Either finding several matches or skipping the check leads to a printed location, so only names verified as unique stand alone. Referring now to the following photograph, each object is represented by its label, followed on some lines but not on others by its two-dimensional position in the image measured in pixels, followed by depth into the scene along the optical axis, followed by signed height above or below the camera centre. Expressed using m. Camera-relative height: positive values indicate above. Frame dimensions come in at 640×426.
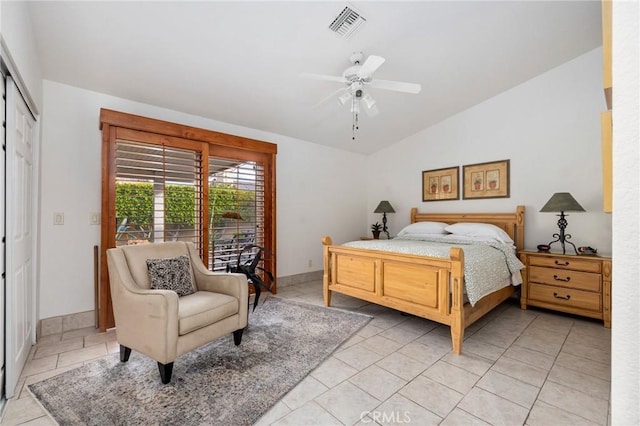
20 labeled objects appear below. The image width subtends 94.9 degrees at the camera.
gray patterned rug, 1.70 -1.16
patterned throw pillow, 2.40 -0.52
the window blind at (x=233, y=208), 3.74 +0.07
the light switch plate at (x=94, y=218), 2.97 -0.05
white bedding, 2.62 -0.45
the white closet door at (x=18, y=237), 1.82 -0.17
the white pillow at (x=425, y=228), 4.26 -0.22
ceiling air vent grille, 2.45 +1.66
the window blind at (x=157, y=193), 3.01 +0.22
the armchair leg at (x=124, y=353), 2.28 -1.08
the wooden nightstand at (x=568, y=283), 3.08 -0.79
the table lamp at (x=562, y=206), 3.26 +0.08
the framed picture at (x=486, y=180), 4.14 +0.49
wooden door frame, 2.85 +0.58
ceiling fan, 2.48 +1.21
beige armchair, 1.99 -0.71
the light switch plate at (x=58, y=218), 2.79 -0.05
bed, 2.50 -0.69
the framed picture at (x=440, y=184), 4.64 +0.47
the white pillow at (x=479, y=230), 3.66 -0.23
